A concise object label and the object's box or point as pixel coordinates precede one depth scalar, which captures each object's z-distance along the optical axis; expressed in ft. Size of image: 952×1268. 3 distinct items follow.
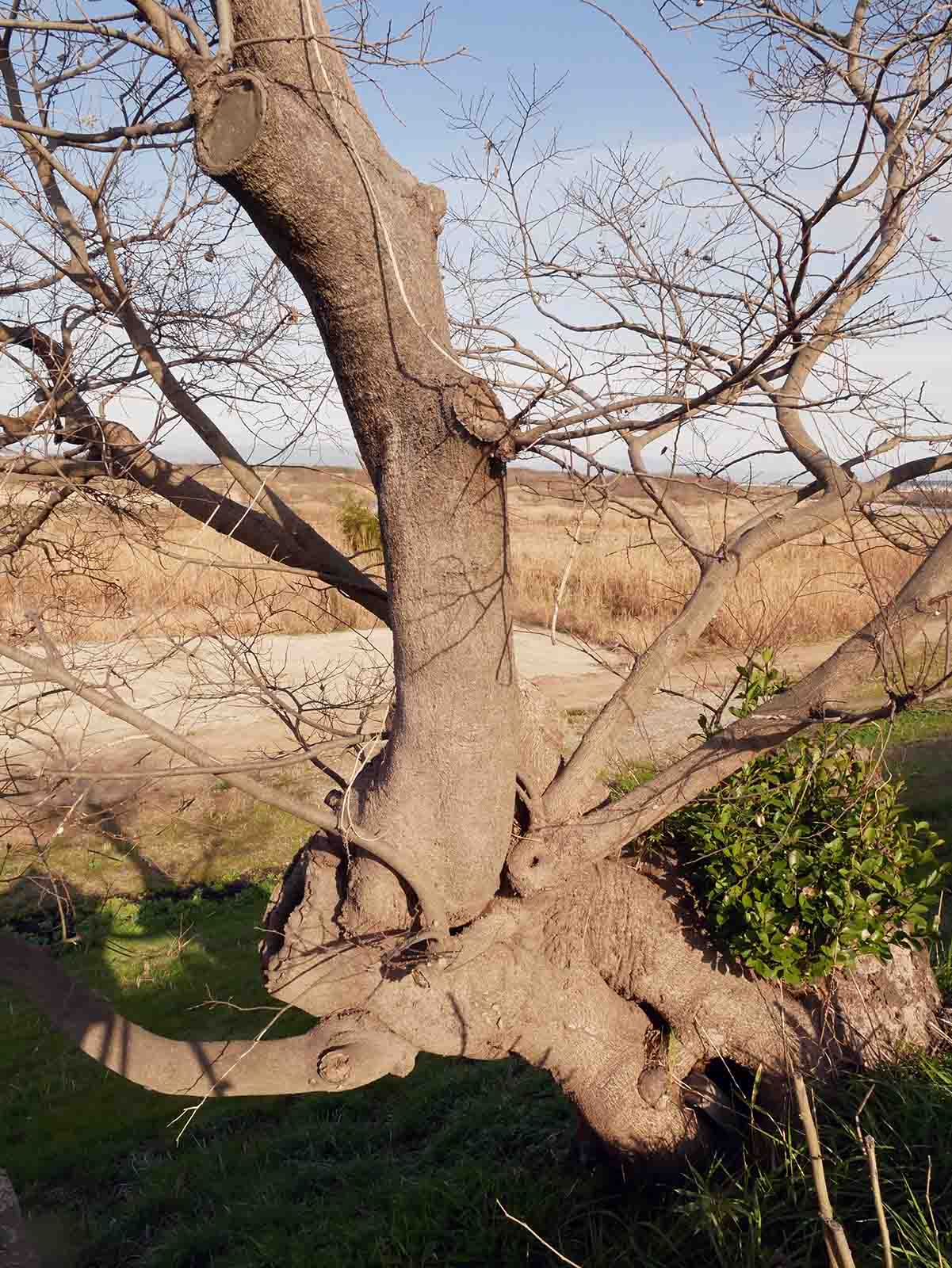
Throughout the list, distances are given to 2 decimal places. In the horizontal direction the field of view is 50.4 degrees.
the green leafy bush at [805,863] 11.71
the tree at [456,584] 8.37
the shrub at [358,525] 48.65
